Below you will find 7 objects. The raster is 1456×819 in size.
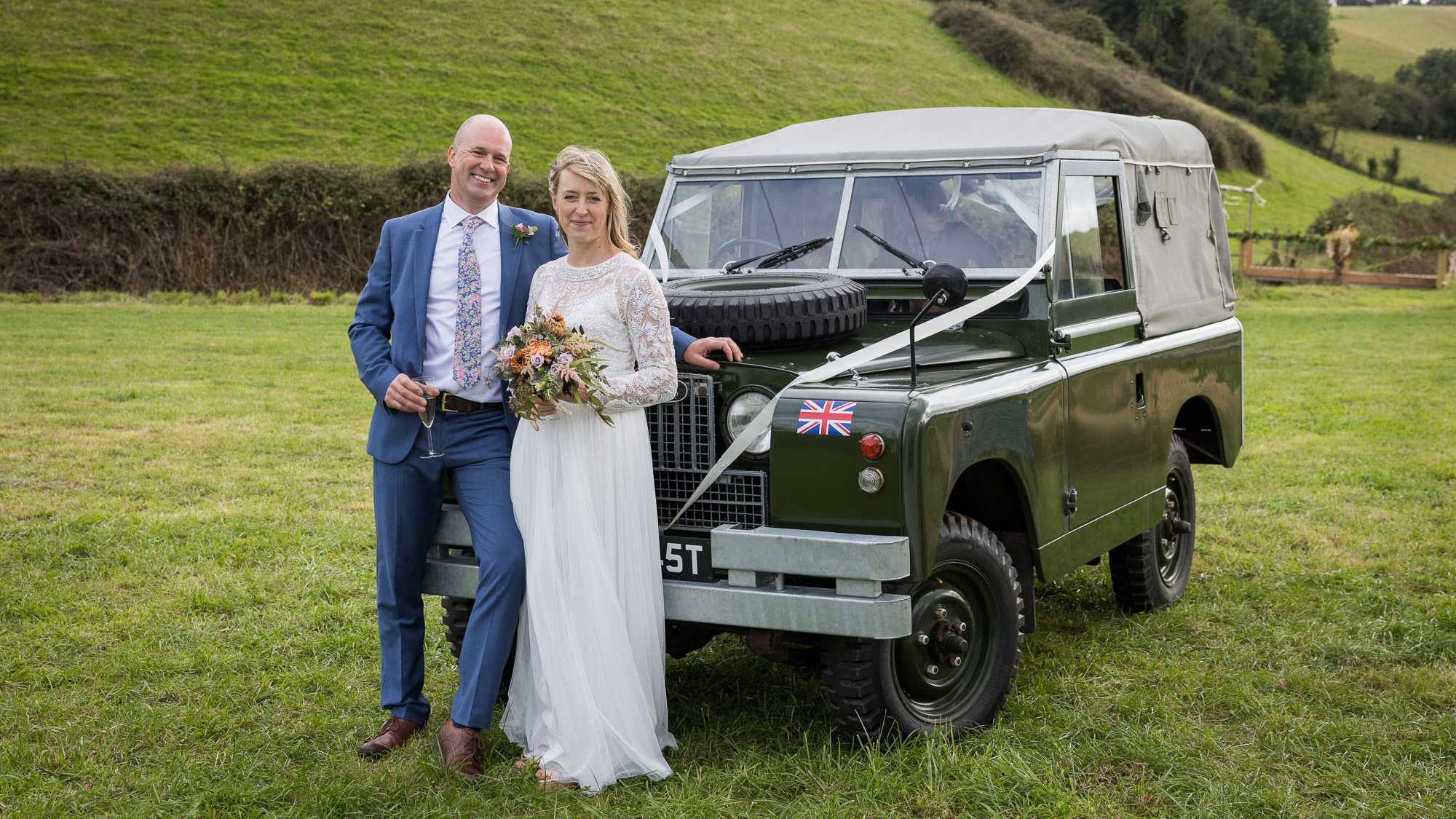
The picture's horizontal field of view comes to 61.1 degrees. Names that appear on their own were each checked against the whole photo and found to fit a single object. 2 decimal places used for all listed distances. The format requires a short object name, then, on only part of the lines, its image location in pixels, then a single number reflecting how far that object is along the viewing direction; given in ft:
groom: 14.11
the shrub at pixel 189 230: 76.23
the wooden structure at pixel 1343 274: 104.99
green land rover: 13.15
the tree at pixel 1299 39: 256.11
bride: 13.73
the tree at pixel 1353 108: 249.55
